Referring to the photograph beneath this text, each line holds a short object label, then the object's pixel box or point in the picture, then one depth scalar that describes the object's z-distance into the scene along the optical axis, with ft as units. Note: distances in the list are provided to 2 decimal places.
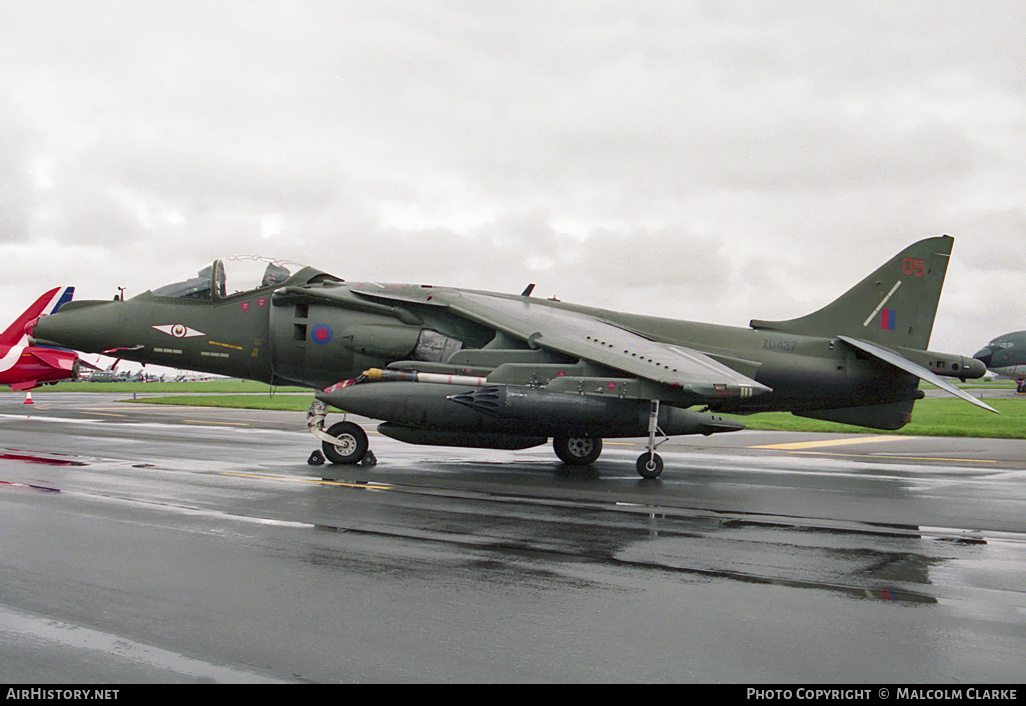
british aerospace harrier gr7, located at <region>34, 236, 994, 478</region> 39.83
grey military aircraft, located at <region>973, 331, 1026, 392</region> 200.13
